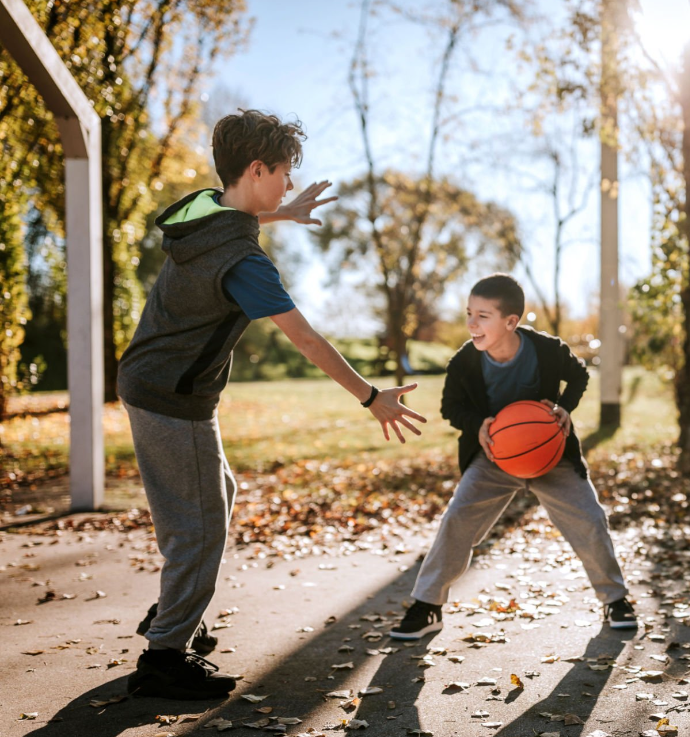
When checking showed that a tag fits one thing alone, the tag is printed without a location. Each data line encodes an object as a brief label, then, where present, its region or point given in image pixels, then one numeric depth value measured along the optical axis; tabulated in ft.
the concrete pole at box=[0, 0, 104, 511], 24.64
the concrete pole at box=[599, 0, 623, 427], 44.86
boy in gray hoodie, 10.91
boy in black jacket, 14.49
